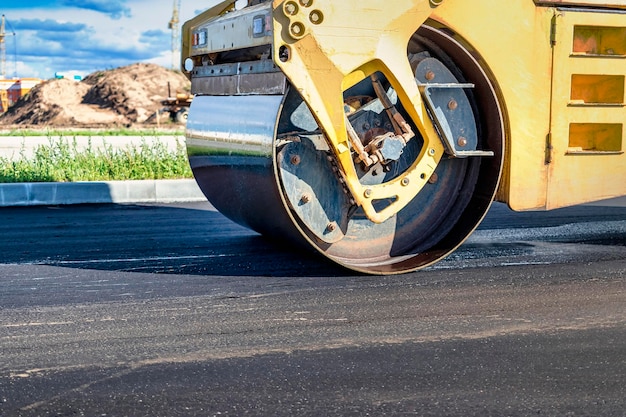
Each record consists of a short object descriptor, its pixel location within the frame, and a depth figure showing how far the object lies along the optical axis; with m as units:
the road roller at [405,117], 5.02
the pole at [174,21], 80.95
